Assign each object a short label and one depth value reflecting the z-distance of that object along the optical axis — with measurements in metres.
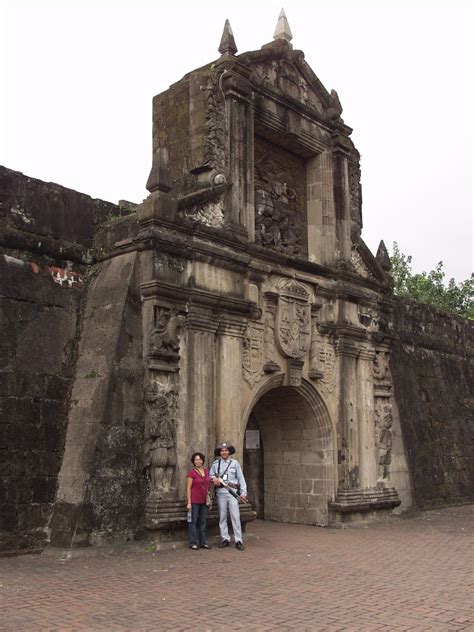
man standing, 9.30
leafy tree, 29.84
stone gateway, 8.99
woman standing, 9.03
